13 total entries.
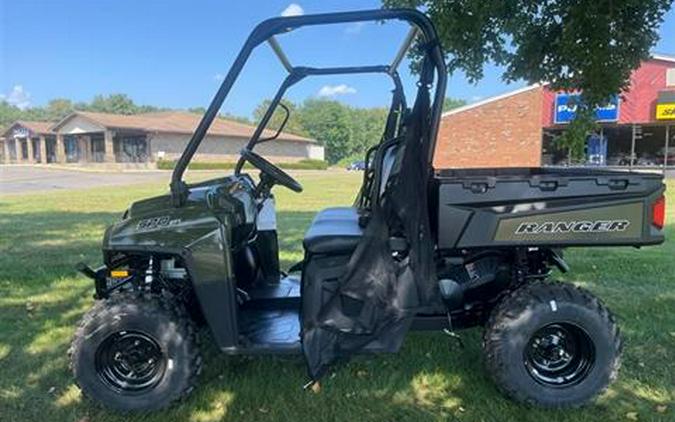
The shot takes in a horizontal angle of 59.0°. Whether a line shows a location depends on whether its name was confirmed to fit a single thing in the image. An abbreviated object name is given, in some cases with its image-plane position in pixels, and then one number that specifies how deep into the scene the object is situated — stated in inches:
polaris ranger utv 106.4
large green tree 185.2
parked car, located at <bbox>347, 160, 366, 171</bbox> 1802.5
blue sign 923.4
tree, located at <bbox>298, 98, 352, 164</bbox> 2719.0
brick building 935.7
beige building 1603.1
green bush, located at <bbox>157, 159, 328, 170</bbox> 1349.2
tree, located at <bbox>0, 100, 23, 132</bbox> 3571.4
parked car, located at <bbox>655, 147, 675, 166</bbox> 1007.0
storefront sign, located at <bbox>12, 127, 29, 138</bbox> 1999.3
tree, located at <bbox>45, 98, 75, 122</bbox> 3836.1
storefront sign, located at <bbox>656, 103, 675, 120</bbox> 929.5
